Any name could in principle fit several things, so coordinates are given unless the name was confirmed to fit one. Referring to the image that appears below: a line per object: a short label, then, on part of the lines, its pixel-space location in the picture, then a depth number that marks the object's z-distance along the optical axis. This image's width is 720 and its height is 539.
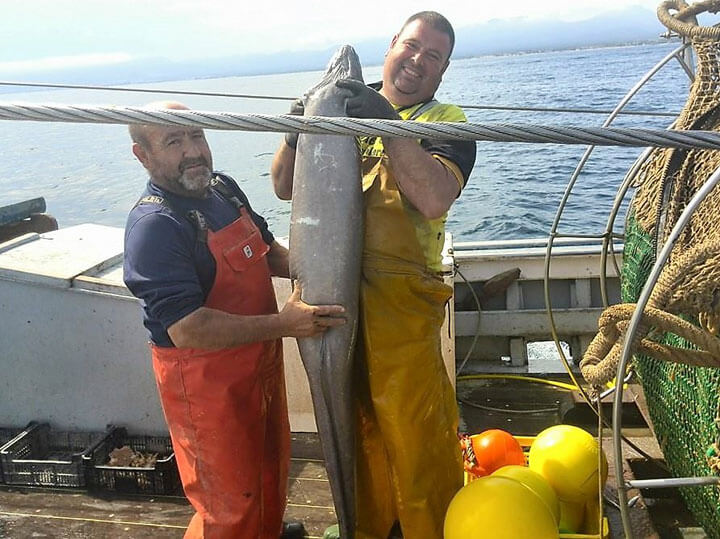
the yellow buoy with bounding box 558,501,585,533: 3.35
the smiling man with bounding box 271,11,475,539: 2.88
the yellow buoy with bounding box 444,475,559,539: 2.68
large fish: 2.78
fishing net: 2.14
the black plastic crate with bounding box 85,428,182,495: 3.91
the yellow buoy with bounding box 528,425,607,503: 3.31
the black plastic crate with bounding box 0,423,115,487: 4.01
